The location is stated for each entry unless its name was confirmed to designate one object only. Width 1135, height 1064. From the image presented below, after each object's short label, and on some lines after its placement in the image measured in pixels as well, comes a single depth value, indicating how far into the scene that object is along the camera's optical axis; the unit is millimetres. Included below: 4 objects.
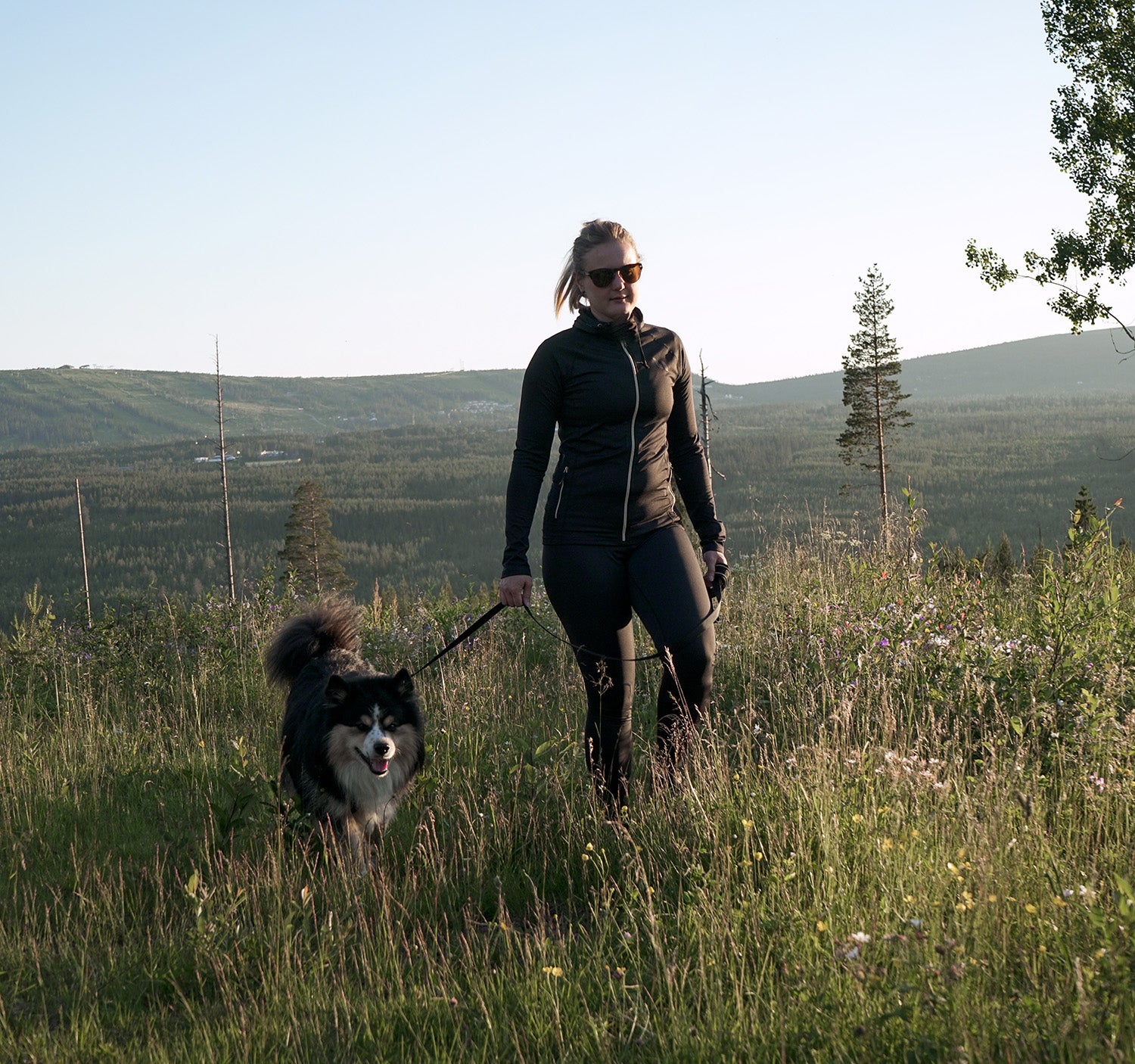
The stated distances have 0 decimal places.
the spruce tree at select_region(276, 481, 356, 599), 51938
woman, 3998
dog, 4363
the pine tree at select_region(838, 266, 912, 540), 34281
